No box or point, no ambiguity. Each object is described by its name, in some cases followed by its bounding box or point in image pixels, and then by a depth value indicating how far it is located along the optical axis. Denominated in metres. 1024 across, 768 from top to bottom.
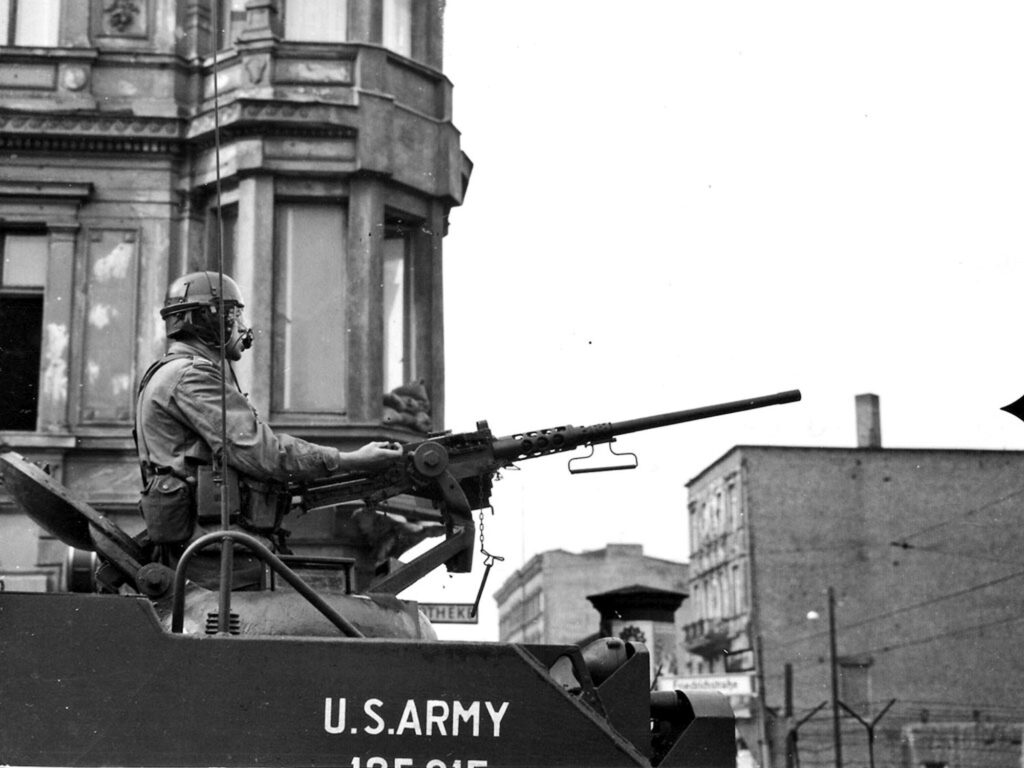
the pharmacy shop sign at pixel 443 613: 17.94
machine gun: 7.45
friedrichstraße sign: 47.36
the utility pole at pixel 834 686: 41.16
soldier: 6.88
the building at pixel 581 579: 90.31
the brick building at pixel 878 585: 65.56
